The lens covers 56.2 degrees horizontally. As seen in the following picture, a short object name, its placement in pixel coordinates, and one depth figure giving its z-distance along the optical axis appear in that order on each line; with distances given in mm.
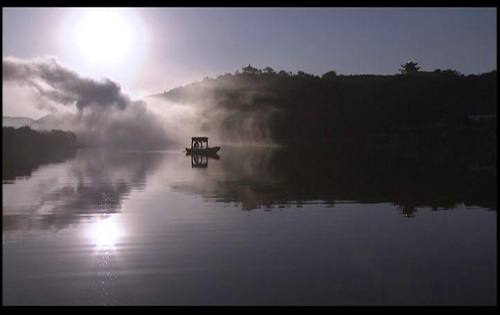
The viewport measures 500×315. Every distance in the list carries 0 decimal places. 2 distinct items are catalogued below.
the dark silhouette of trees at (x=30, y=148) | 64688
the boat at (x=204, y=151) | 97238
